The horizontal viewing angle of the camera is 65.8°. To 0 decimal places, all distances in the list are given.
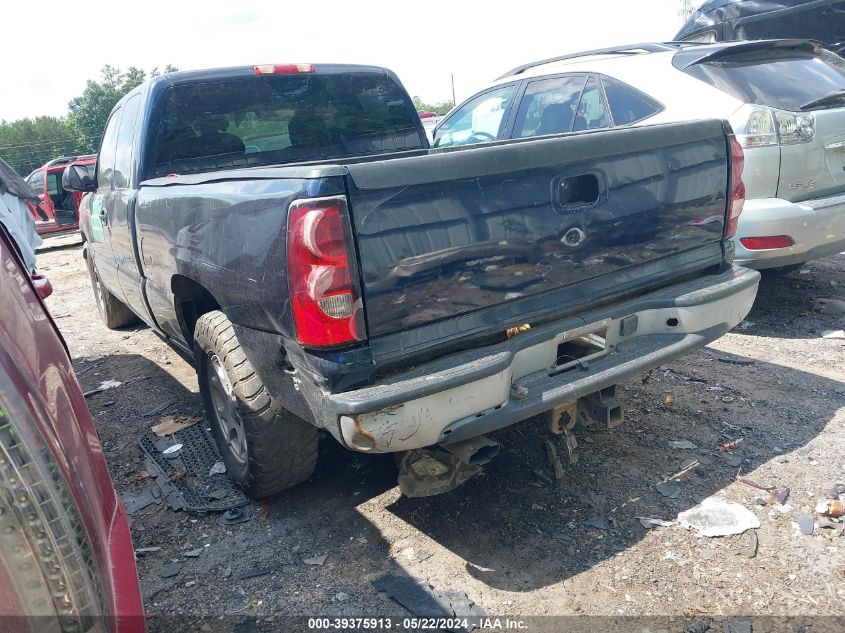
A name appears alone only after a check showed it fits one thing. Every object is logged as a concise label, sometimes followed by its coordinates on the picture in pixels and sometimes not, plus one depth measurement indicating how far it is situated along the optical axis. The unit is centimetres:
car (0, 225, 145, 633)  121
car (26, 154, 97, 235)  1366
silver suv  432
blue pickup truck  218
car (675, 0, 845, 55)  929
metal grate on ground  322
